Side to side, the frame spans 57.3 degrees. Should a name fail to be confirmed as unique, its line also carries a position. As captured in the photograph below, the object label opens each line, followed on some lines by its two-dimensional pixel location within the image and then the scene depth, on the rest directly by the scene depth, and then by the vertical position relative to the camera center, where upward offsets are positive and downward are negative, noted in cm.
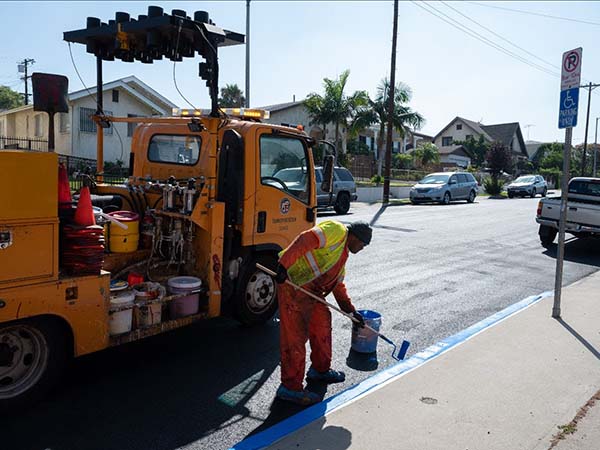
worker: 423 -97
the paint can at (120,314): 446 -124
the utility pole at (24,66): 5521 +983
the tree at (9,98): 6950 +795
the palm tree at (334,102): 3409 +422
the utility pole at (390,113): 2681 +291
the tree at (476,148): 6378 +309
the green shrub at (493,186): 3984 -80
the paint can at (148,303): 473 -119
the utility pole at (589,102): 4537 +743
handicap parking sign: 633 +81
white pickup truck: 1225 -78
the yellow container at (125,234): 497 -64
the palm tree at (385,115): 3538 +376
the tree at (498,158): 4303 +134
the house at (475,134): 6931 +525
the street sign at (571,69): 621 +124
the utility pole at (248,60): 2578 +512
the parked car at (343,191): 1980 -76
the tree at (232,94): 5475 +733
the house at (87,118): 2562 +212
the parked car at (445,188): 2725 -76
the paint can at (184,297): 505 -122
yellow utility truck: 382 -53
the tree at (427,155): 5106 +167
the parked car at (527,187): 3744 -73
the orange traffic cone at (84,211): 416 -37
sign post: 625 +90
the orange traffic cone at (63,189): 414 -21
